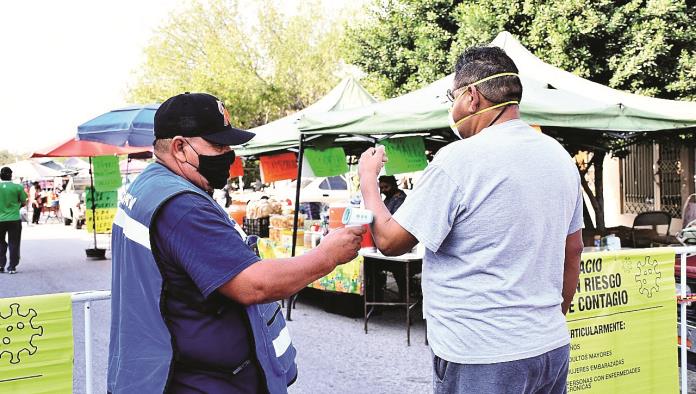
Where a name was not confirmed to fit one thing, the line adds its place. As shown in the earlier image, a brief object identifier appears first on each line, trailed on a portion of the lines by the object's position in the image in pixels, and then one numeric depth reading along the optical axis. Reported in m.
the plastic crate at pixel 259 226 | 10.56
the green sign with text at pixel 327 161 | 8.78
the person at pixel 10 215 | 12.32
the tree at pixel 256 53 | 31.19
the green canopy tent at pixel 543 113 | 6.45
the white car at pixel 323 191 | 19.17
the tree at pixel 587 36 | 12.75
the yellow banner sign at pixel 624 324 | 3.90
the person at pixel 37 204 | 28.92
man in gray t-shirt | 2.08
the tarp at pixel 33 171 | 32.53
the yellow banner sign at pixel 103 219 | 13.98
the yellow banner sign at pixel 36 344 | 2.81
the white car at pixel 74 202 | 25.23
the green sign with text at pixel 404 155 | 8.03
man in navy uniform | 1.87
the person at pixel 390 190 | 8.66
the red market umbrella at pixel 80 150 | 12.62
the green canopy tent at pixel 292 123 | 9.96
